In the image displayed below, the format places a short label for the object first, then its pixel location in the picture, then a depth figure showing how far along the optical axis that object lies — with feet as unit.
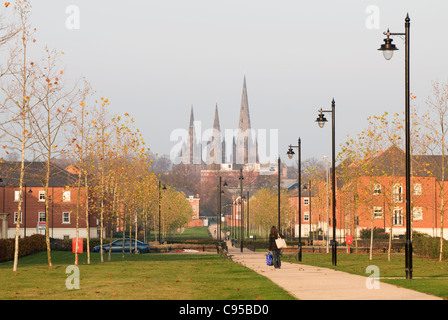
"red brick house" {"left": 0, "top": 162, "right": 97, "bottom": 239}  299.79
